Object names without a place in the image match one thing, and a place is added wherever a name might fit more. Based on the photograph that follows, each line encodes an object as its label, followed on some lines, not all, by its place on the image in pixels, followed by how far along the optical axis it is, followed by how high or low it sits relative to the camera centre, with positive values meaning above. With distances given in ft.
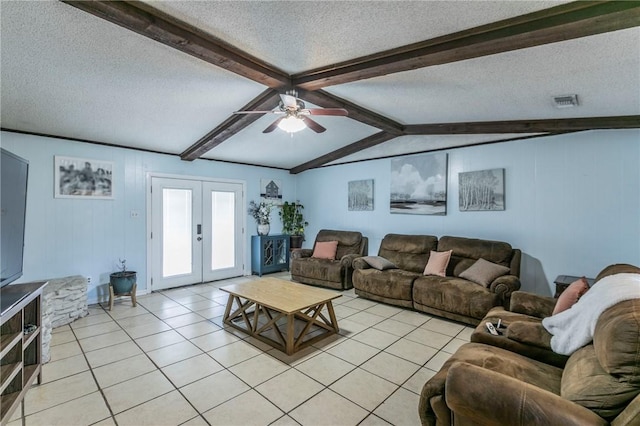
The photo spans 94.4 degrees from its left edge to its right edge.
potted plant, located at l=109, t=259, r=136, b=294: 14.30 -3.25
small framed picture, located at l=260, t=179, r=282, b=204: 22.25 +1.88
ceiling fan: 9.36 +3.28
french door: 17.15 -1.04
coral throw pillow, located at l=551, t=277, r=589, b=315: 7.49 -2.09
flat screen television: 6.75 +0.06
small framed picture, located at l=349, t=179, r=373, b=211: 19.72 +1.33
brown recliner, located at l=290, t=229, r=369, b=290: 17.47 -2.97
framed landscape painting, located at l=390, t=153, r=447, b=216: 16.34 +1.74
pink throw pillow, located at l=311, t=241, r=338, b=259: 19.17 -2.32
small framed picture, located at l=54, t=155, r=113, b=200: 13.79 +1.81
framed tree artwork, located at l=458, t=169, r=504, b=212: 14.49 +1.22
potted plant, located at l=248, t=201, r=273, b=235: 21.38 -0.02
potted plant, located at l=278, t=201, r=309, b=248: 23.13 -0.67
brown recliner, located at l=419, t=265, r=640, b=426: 4.04 -2.77
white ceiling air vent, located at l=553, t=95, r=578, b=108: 9.32 +3.65
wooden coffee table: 10.06 -3.66
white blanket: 5.02 -1.88
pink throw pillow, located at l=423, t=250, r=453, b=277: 14.17 -2.41
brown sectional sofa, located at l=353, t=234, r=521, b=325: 11.91 -2.99
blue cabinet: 20.98 -2.84
